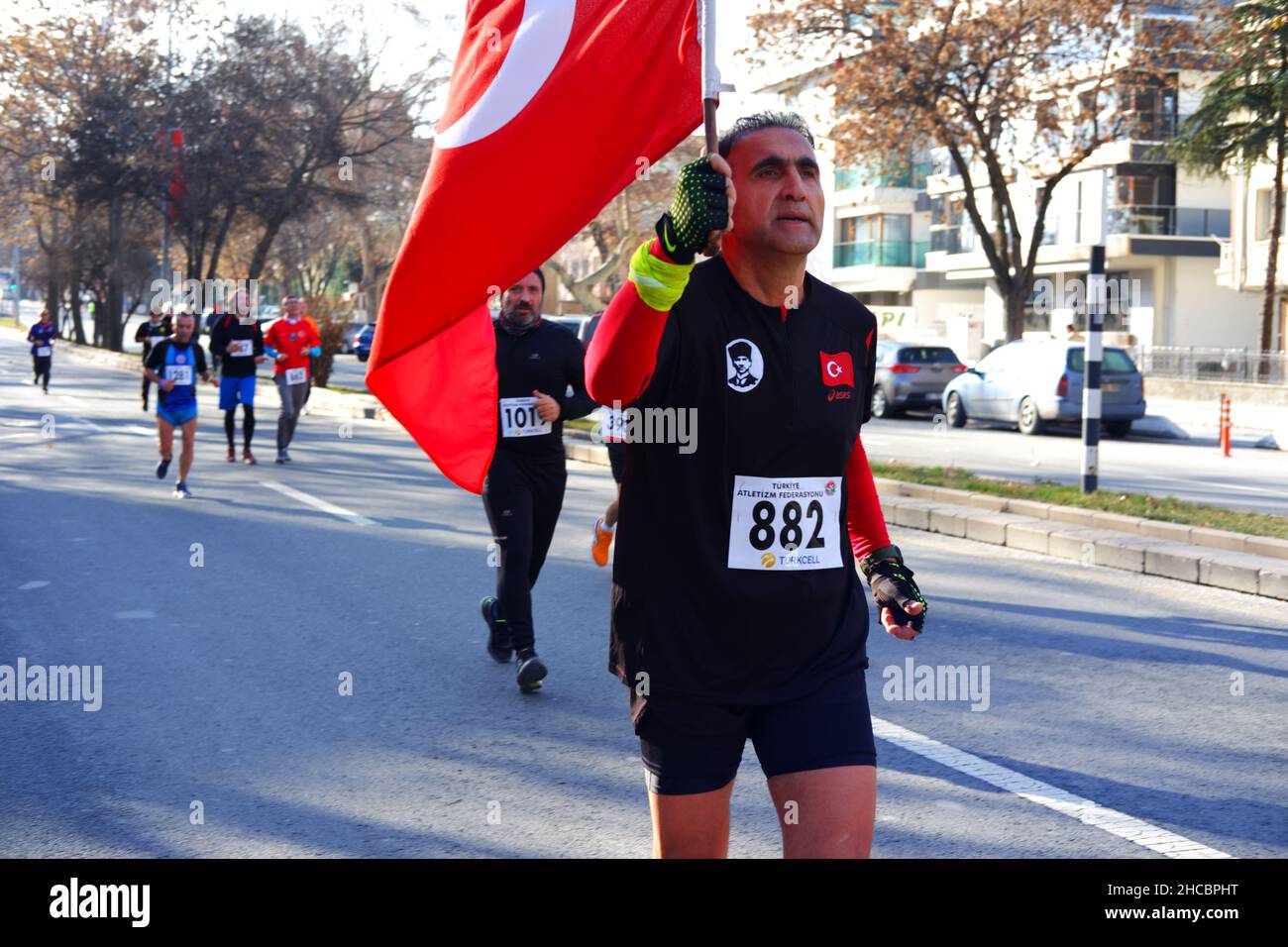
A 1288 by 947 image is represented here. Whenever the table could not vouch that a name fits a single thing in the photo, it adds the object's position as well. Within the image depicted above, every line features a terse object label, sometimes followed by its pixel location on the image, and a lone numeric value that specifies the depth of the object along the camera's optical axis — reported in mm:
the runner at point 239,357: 16891
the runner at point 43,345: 31859
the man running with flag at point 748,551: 3146
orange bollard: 22438
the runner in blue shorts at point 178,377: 14430
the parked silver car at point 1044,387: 24688
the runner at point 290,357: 17469
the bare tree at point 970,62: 29141
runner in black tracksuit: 6879
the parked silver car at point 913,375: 29828
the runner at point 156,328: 17875
